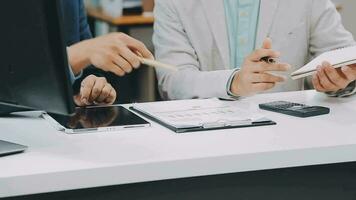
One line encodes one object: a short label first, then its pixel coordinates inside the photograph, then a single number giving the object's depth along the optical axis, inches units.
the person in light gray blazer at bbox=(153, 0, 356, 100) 107.2
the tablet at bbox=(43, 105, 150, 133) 77.7
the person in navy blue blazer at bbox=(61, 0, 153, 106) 80.2
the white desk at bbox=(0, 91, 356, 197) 66.2
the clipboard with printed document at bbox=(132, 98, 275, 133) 77.9
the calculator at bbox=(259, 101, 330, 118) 83.0
